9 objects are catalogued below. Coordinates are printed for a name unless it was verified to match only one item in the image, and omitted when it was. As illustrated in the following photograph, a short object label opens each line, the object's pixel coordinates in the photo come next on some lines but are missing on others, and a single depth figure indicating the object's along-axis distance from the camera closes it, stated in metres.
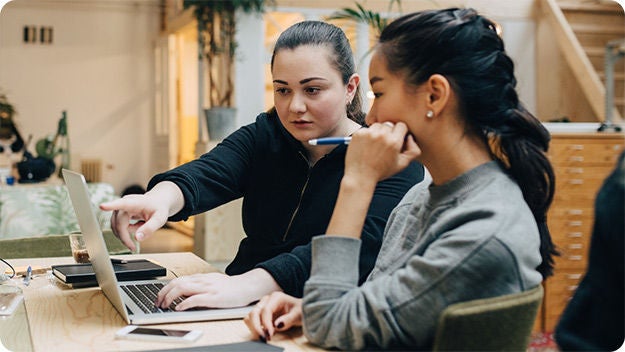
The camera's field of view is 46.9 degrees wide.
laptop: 1.25
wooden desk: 1.12
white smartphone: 1.12
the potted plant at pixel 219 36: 5.96
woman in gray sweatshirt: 0.98
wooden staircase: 6.27
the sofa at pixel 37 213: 3.07
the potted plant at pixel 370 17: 3.63
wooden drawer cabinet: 4.02
